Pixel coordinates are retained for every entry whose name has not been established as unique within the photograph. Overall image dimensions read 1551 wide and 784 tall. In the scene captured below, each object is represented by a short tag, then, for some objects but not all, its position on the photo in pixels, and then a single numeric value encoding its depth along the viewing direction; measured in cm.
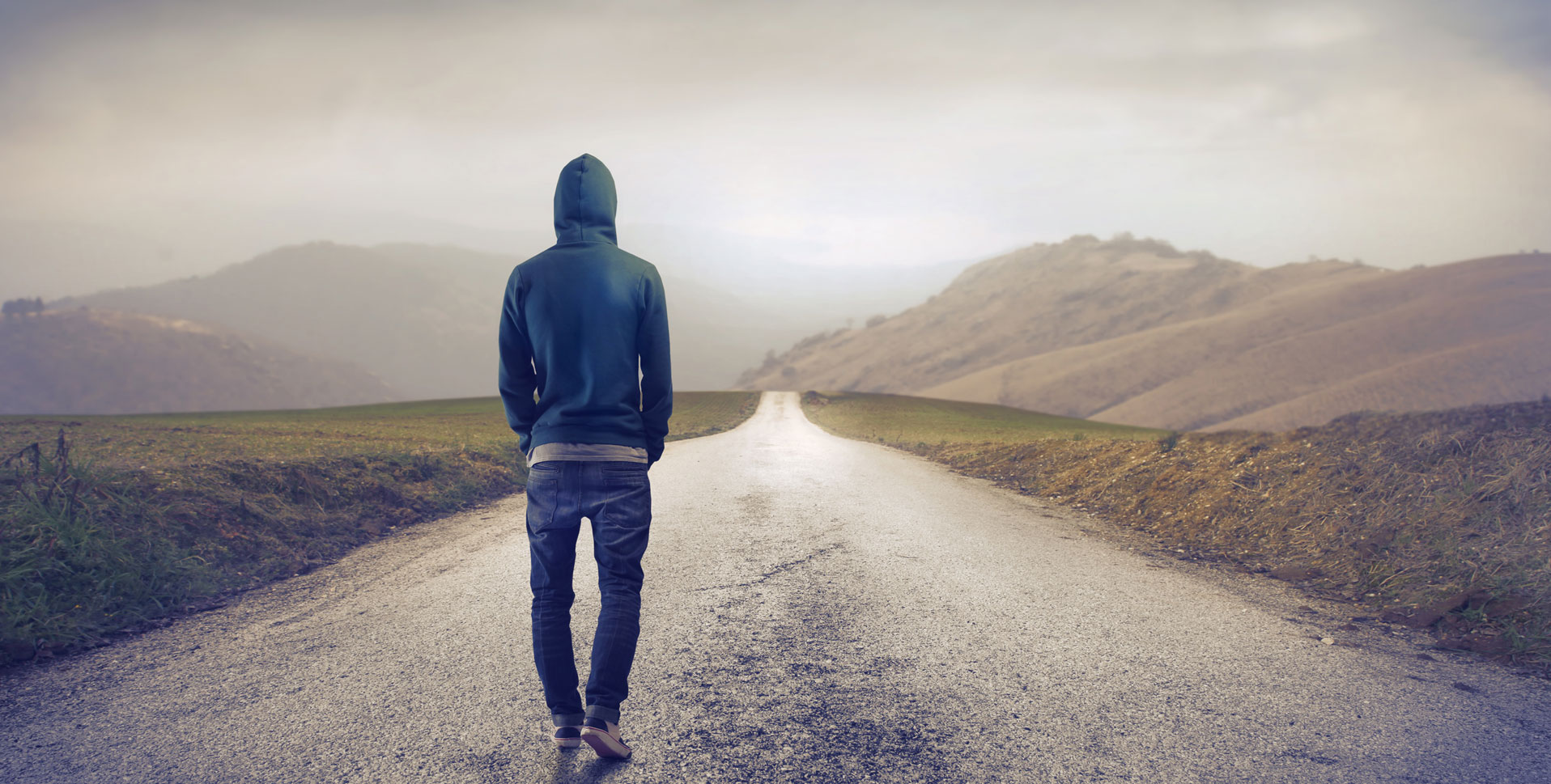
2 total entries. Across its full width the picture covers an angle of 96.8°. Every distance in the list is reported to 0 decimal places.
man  315
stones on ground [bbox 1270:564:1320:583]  664
